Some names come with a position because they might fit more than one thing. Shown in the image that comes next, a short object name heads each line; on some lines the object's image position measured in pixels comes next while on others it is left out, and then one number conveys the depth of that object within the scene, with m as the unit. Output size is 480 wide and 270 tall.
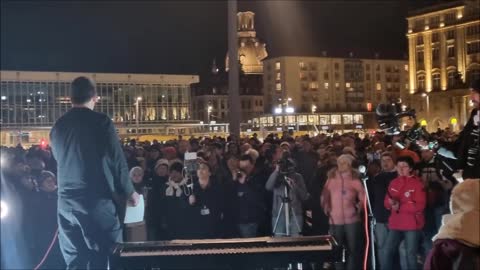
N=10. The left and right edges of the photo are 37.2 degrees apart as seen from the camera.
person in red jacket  11.01
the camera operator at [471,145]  6.92
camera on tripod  11.29
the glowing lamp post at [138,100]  95.95
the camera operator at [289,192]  11.40
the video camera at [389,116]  7.82
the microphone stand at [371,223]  10.78
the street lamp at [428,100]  117.19
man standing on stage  6.39
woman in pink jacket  11.25
